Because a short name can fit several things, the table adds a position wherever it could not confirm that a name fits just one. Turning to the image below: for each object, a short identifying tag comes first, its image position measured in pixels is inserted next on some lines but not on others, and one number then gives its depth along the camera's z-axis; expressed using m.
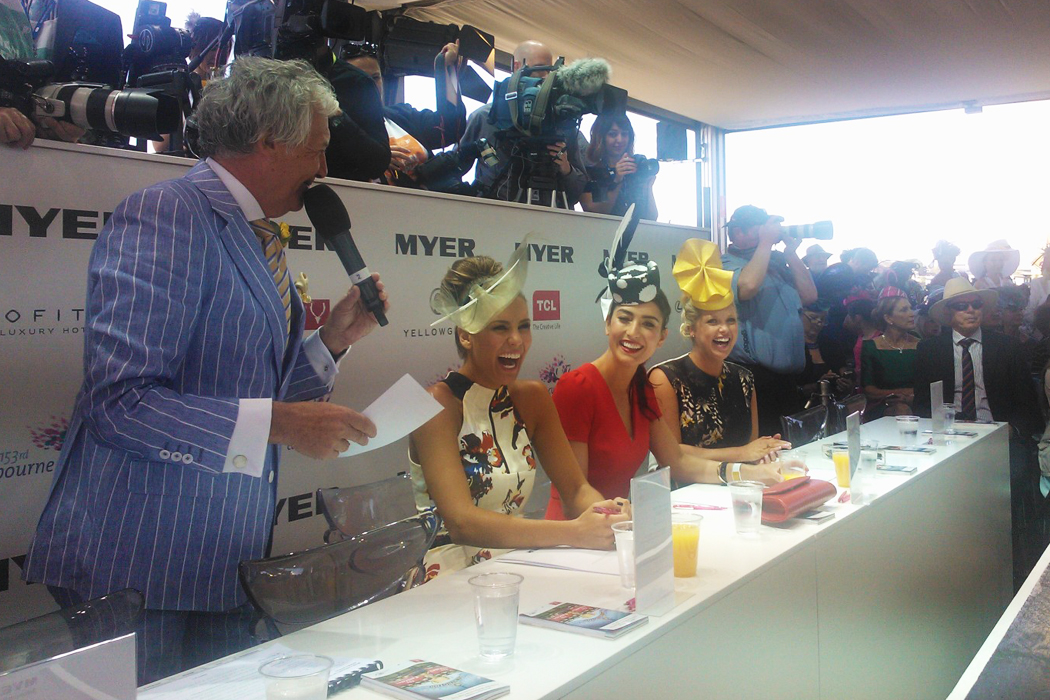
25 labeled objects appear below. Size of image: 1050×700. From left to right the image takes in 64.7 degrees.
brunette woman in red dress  2.57
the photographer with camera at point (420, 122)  2.96
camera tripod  3.33
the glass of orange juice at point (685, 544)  1.52
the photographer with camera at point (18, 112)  1.77
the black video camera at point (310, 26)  2.47
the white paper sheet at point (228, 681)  1.03
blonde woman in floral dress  1.95
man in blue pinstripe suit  1.23
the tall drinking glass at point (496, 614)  1.14
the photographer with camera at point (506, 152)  3.32
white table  1.21
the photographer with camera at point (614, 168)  3.85
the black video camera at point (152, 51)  2.28
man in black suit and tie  4.03
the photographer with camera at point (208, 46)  2.64
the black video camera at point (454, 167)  3.00
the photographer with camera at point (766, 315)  4.04
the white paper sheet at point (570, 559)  1.62
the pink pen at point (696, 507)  2.11
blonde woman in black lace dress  2.96
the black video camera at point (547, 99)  3.16
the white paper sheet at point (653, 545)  1.27
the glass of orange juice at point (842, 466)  2.26
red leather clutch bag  1.86
